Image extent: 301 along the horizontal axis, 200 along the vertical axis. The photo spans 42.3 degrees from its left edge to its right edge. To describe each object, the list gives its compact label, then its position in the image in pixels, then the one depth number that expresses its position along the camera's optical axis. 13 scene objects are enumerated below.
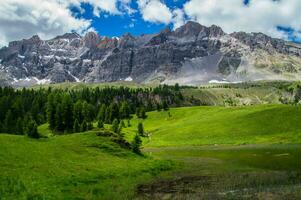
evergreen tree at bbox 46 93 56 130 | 135.82
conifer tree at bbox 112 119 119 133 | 131.12
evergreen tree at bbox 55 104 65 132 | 132.38
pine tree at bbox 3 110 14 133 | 144.01
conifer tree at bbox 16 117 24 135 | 136.71
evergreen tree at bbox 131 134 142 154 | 73.94
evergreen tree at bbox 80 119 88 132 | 124.98
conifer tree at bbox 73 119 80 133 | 125.21
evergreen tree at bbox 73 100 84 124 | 152.38
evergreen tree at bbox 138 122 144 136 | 160.90
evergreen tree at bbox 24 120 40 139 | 69.74
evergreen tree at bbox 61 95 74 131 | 132.75
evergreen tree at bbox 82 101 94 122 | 171.80
